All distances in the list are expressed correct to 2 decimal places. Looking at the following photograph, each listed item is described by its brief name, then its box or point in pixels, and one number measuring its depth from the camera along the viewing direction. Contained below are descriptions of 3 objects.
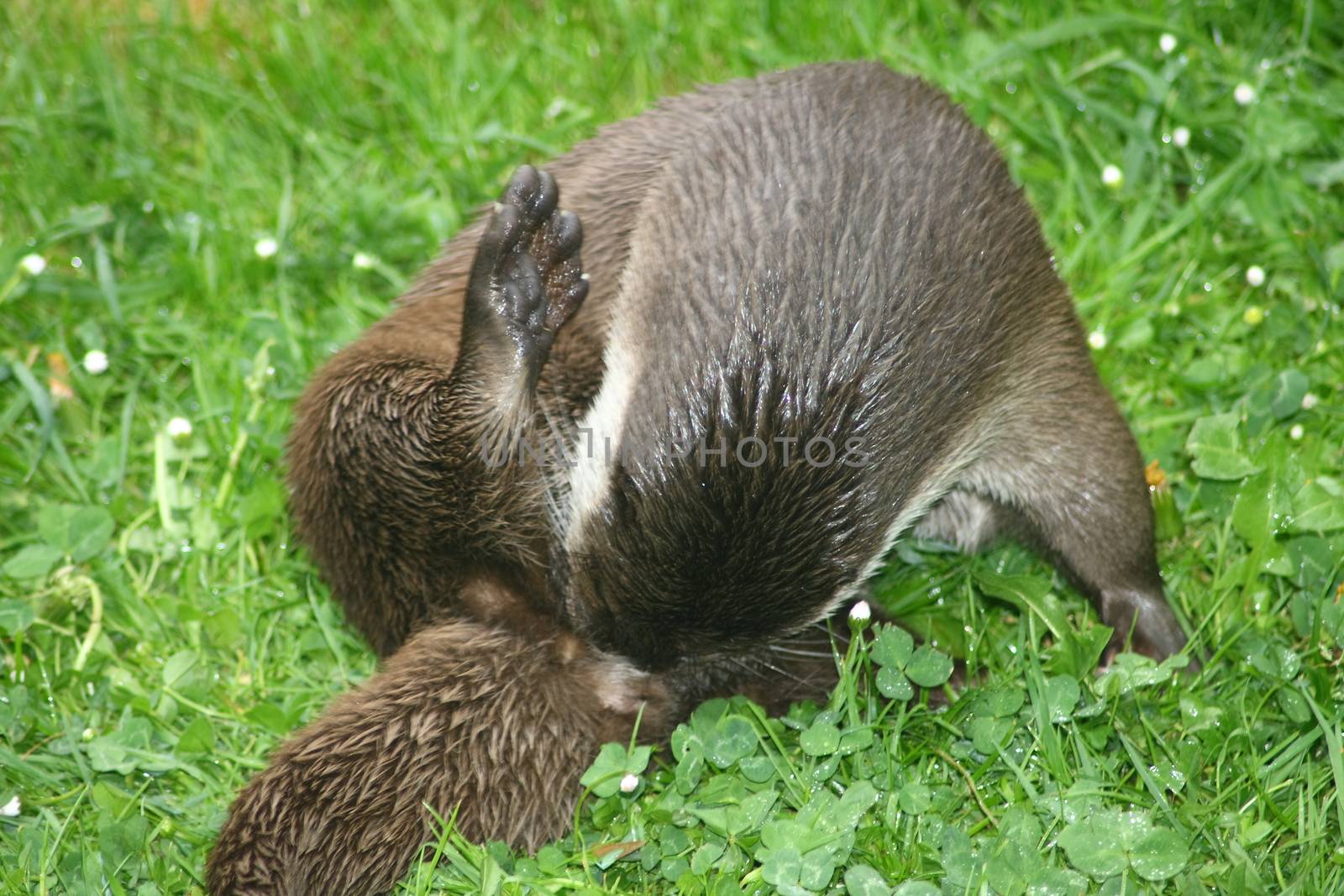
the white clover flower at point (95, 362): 6.79
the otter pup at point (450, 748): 4.80
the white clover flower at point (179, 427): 6.50
